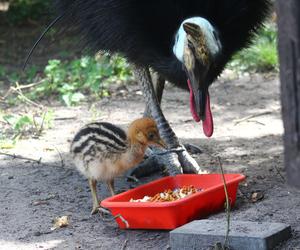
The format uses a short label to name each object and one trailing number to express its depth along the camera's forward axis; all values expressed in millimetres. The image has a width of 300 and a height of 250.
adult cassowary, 6641
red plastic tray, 5991
